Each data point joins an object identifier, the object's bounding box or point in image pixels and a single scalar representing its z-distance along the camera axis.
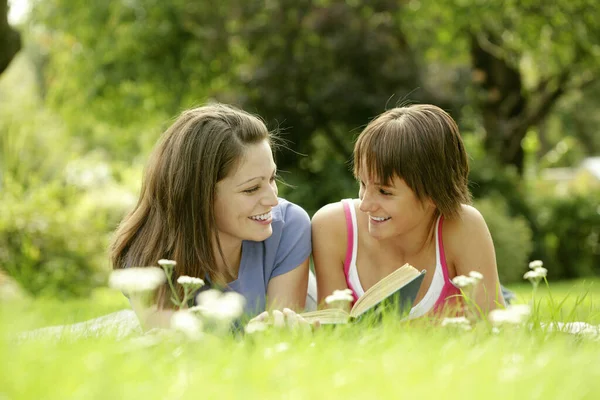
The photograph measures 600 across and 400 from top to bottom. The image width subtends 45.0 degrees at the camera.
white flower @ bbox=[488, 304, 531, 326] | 1.92
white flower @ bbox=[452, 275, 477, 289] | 2.33
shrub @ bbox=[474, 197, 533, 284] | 12.05
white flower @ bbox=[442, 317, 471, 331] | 2.35
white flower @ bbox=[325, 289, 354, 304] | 2.23
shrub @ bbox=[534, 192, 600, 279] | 15.68
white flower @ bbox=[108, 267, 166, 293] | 1.80
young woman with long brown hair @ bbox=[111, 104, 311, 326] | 3.53
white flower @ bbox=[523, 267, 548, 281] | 2.42
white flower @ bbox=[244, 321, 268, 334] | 2.03
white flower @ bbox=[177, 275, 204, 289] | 2.34
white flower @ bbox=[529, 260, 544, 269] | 2.67
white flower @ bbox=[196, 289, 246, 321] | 1.63
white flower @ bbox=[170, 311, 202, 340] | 1.64
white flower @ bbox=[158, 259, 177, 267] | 2.36
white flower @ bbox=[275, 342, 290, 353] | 1.88
